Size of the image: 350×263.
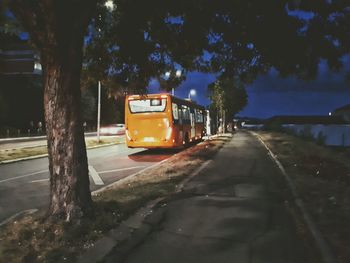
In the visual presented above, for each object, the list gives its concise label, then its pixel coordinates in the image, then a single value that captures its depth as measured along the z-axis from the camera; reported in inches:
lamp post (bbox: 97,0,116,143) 404.6
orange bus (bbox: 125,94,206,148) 884.0
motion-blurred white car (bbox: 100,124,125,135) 1934.1
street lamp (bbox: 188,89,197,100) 2198.6
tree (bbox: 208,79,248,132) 2033.7
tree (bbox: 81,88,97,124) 2413.9
